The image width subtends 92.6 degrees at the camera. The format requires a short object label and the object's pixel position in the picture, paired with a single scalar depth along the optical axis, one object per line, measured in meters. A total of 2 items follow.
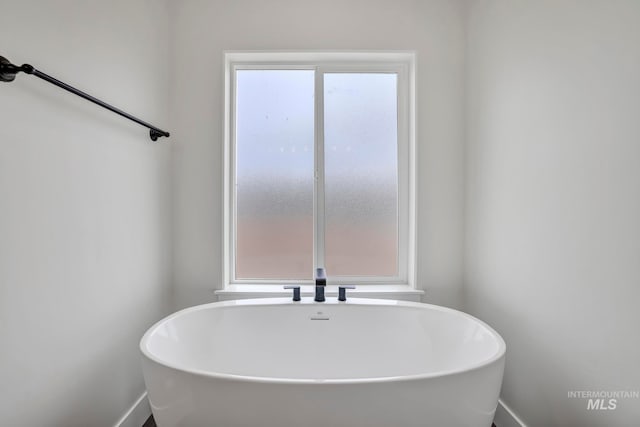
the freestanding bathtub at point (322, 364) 0.91
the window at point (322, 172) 2.07
